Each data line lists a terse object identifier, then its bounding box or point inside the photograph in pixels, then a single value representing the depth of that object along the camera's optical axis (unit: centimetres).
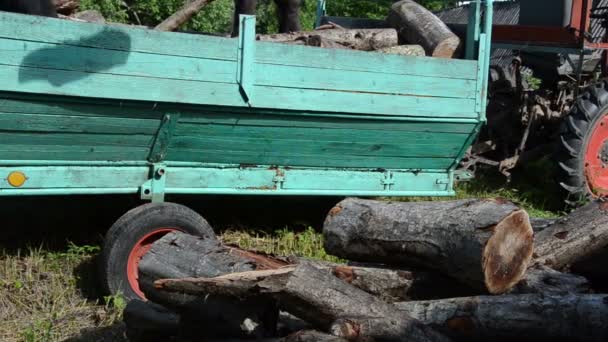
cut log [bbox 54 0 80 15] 621
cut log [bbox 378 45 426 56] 601
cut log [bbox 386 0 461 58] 591
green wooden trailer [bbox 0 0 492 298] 452
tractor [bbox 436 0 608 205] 720
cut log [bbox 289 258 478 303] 380
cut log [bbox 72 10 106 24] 602
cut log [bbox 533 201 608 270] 406
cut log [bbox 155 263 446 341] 328
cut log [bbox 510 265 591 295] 374
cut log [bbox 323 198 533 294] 350
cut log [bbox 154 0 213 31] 539
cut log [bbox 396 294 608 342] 329
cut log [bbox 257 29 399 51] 588
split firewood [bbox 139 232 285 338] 359
